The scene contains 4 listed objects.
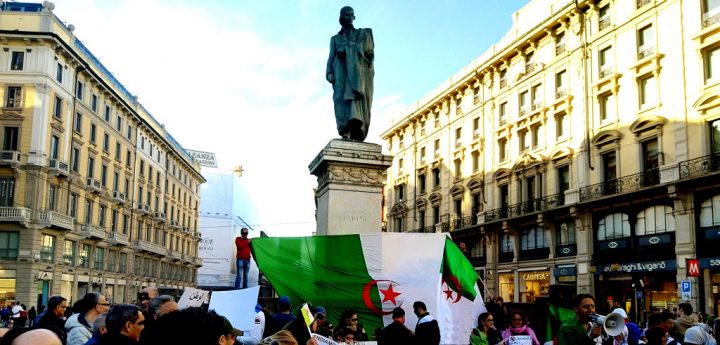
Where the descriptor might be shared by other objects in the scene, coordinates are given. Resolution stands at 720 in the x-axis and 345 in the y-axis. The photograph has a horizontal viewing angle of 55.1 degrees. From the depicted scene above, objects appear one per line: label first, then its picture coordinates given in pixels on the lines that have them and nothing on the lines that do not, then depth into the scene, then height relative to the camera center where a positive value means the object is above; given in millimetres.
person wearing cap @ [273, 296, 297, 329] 8633 -655
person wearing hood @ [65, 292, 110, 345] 6652 -562
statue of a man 12891 +3542
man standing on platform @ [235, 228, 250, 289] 13623 +161
